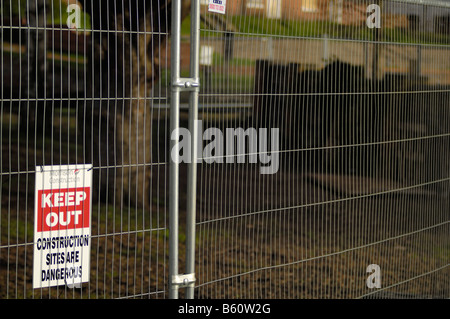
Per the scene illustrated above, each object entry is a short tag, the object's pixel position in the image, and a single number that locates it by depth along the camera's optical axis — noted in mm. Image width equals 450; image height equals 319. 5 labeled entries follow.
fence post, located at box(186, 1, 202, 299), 8305
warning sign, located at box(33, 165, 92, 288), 7355
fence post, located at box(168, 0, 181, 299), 8016
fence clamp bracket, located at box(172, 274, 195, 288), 8273
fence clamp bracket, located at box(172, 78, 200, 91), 8125
